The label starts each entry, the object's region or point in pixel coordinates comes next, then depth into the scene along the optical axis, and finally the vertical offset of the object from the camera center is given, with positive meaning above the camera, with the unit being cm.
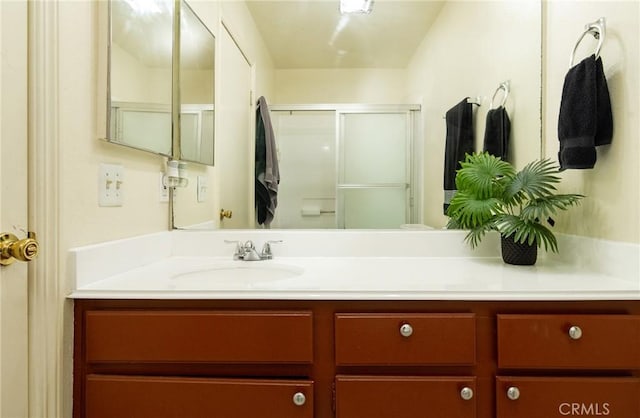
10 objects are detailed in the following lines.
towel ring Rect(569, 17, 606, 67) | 97 +54
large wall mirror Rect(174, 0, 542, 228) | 131 +47
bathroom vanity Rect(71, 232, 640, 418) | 78 -35
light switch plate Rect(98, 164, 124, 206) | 92 +6
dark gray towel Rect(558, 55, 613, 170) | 95 +27
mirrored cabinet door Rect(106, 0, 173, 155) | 94 +43
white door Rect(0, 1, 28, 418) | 69 +2
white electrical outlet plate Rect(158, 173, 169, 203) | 123 +6
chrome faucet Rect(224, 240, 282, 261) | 124 -17
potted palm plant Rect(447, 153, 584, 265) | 106 +2
